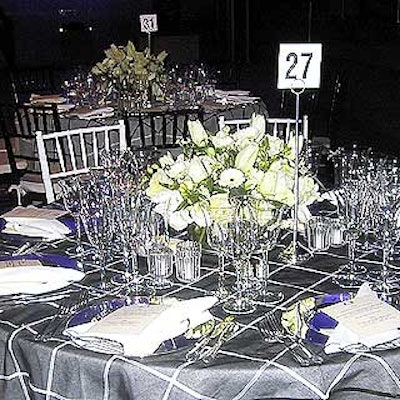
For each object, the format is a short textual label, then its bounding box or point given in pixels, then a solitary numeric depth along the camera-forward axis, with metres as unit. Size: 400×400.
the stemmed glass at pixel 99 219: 1.94
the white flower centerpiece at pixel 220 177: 1.86
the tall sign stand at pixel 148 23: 4.62
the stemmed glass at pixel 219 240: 1.75
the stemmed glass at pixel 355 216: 1.94
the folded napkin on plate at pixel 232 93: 5.12
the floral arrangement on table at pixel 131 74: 4.79
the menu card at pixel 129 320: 1.57
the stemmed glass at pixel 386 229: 1.82
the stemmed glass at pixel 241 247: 1.72
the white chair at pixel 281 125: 3.43
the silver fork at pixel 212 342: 1.48
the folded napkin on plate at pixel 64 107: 4.64
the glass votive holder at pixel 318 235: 2.12
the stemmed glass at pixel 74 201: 2.14
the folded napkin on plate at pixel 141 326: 1.53
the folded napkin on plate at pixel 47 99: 4.97
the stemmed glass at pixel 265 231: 1.76
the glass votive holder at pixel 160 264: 1.91
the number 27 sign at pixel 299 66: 1.95
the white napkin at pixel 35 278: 1.84
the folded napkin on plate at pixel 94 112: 4.44
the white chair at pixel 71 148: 3.18
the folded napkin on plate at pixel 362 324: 1.50
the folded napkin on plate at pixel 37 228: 2.29
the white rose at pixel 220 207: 1.78
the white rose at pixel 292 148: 2.04
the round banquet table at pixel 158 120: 4.39
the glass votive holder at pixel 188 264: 1.91
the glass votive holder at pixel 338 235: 2.14
